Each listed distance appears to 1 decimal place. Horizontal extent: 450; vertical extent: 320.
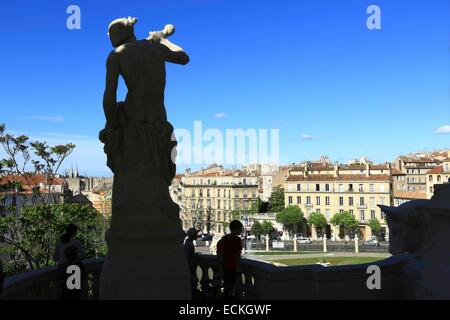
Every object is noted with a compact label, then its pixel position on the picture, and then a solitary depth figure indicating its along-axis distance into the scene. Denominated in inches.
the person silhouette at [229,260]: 226.2
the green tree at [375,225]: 2805.1
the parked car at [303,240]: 2874.5
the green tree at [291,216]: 2982.3
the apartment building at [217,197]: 3654.0
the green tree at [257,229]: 3102.9
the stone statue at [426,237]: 181.5
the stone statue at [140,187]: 183.3
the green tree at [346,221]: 2861.7
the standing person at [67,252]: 223.8
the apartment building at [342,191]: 2938.0
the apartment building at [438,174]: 2517.2
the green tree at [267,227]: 3090.6
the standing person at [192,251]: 257.4
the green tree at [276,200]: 3597.4
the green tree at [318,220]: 2950.3
